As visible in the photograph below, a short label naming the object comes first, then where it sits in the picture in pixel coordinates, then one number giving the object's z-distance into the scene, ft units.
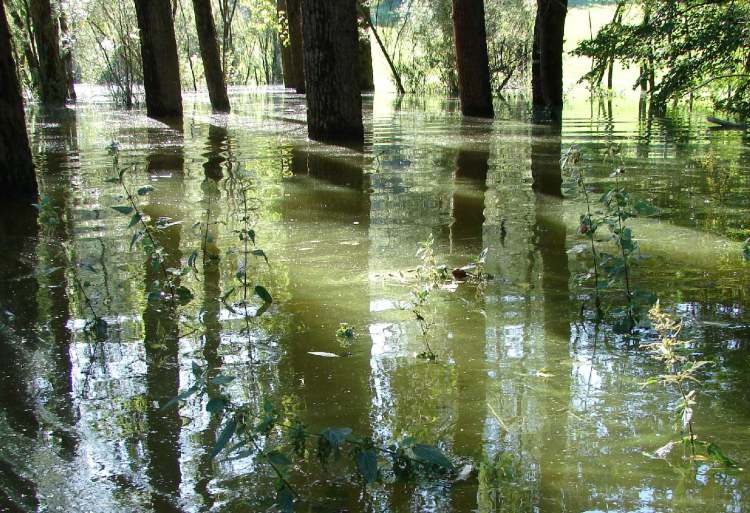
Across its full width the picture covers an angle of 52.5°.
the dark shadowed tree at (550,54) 52.80
